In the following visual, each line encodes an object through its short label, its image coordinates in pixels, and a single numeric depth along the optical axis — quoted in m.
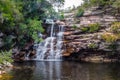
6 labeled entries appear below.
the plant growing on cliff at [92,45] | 16.29
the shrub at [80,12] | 18.37
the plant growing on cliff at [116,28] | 16.50
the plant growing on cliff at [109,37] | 16.13
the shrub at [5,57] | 12.53
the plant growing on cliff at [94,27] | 17.03
